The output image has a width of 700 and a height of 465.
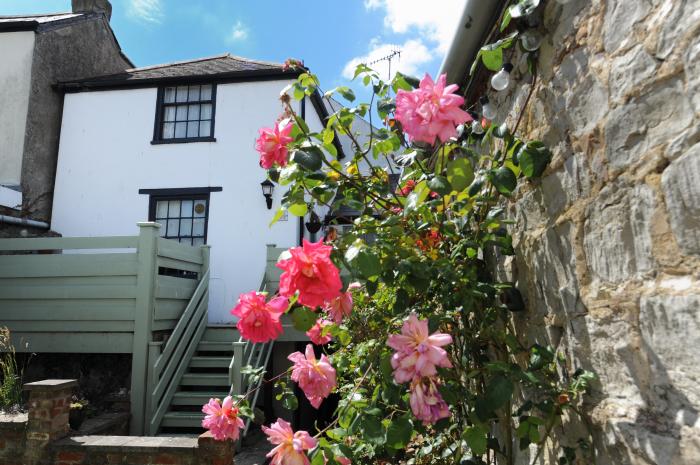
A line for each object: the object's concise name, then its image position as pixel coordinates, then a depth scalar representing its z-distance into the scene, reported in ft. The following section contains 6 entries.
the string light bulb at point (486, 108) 7.55
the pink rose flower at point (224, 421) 6.87
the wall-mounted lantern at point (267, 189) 27.78
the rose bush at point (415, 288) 4.77
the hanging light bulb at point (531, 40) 5.49
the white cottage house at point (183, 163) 28.55
